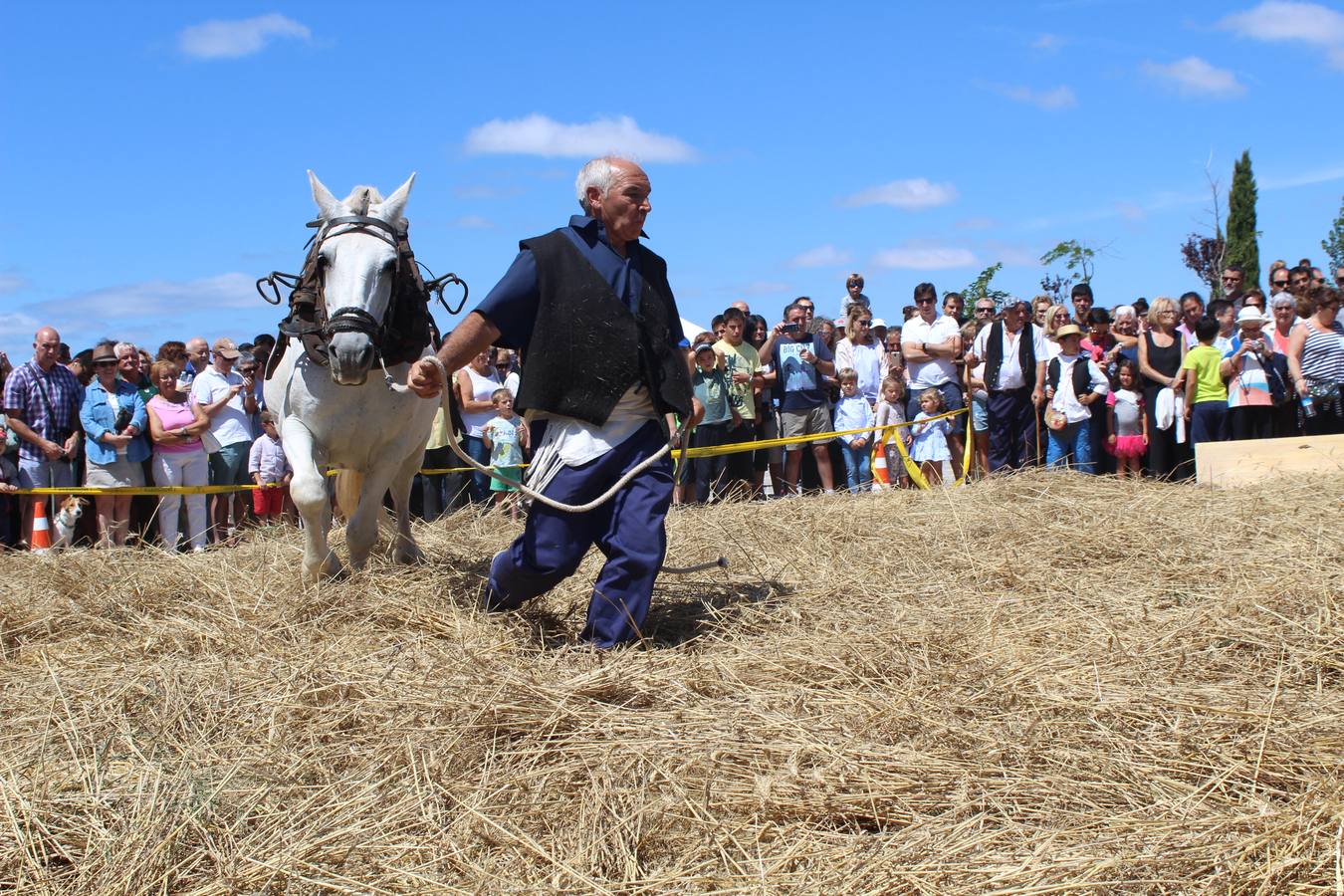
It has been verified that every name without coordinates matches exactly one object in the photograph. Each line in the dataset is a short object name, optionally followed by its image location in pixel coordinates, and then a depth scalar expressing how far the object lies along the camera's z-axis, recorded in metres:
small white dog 8.96
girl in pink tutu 10.82
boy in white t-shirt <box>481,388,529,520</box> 10.45
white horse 5.52
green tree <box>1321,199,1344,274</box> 40.78
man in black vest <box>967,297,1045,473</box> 11.09
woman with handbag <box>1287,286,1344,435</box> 10.02
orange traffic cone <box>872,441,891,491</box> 11.23
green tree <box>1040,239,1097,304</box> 25.20
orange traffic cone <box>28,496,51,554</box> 9.25
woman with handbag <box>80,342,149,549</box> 9.34
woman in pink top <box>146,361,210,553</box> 9.66
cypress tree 37.47
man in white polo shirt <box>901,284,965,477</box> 11.55
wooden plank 9.23
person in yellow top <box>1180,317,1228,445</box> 10.52
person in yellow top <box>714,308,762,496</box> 11.16
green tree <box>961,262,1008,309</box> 25.19
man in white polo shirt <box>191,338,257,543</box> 10.10
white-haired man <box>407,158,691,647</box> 4.91
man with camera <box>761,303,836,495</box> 11.54
